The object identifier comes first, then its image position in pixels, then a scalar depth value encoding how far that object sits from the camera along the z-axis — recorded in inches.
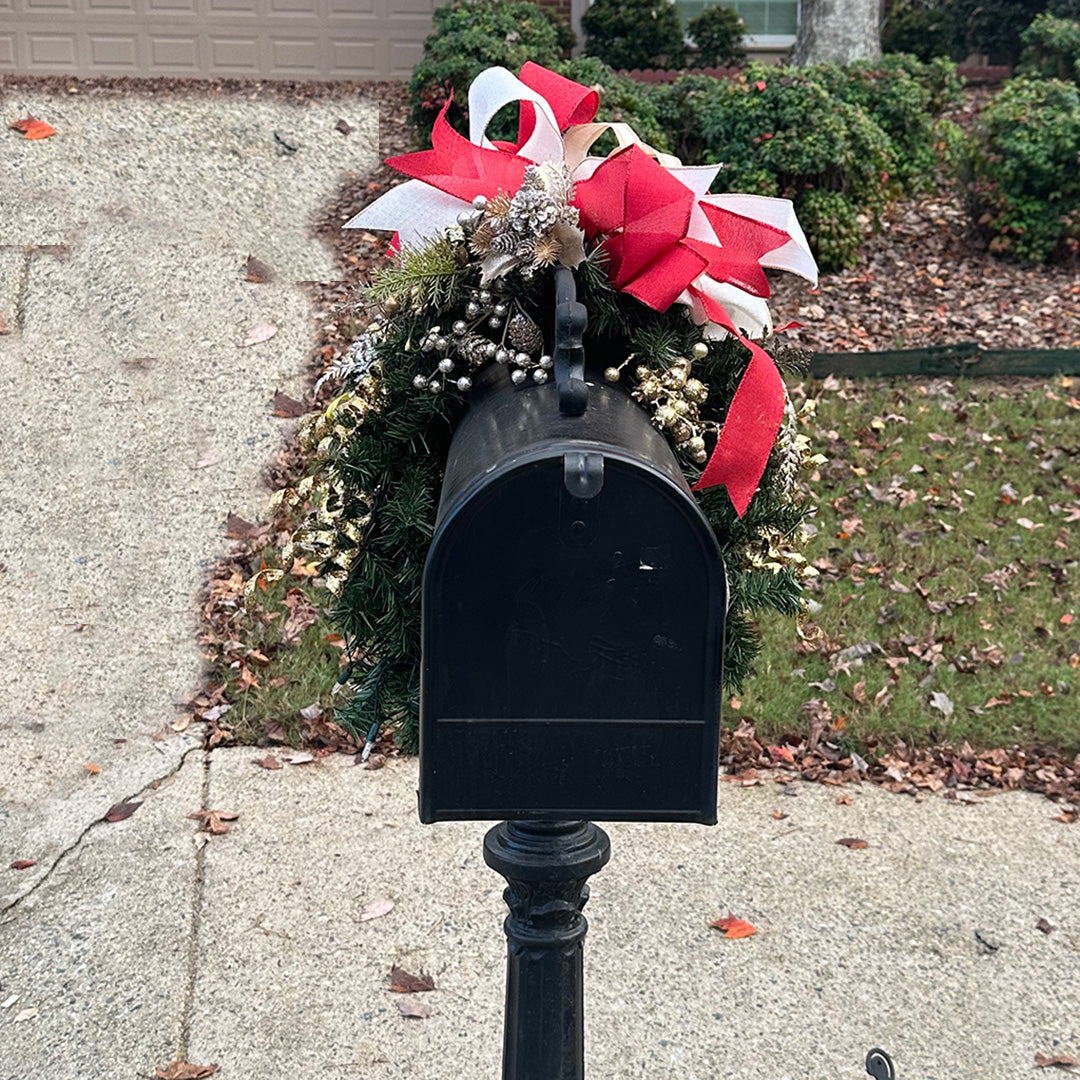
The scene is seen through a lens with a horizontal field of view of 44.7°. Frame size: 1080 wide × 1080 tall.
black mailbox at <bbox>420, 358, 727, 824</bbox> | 65.7
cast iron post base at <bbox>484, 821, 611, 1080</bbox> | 82.9
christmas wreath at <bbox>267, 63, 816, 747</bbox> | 76.7
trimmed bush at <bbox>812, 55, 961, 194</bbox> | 327.6
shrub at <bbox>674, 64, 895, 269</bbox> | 296.0
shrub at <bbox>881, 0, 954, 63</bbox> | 433.4
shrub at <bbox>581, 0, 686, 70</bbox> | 407.2
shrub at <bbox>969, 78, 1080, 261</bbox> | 302.2
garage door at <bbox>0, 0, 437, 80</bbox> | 404.0
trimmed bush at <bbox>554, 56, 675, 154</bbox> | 298.0
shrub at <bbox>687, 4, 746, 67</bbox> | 418.9
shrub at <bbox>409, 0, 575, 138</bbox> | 325.7
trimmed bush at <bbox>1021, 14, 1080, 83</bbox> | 384.5
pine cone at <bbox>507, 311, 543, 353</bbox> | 76.9
